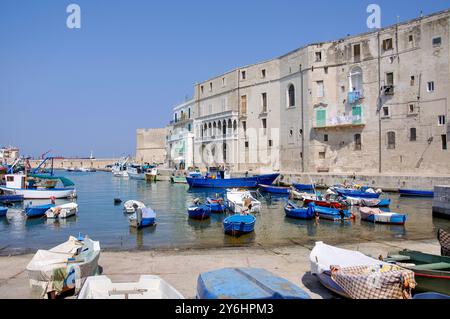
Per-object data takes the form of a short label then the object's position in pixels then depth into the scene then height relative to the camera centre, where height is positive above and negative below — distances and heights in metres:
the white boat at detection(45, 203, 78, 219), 19.42 -2.35
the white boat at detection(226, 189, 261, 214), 19.06 -2.00
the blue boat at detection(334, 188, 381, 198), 24.69 -2.01
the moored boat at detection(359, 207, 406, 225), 16.23 -2.35
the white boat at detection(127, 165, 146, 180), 59.12 -1.17
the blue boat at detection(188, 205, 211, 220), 18.17 -2.26
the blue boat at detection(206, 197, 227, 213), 20.20 -2.23
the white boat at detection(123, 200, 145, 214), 20.84 -2.25
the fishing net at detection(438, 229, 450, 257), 8.00 -1.69
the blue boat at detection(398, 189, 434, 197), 27.08 -2.19
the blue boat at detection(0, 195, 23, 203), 27.22 -2.32
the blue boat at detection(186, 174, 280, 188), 37.06 -1.72
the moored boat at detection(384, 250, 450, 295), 6.07 -1.85
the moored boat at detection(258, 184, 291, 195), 31.85 -2.22
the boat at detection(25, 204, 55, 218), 19.50 -2.29
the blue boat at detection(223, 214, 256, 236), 13.95 -2.22
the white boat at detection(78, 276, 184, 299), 5.34 -1.76
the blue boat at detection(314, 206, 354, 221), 17.48 -2.33
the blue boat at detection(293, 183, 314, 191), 33.25 -2.06
